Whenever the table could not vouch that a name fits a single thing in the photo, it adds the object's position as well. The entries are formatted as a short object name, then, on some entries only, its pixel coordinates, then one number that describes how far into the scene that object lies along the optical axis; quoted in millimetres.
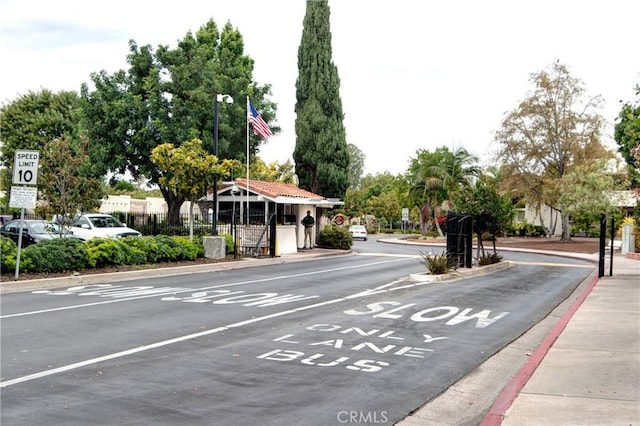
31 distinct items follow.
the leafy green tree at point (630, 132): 12911
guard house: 28500
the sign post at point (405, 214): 65375
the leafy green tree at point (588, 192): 46406
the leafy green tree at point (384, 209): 81062
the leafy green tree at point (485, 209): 26062
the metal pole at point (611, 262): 21666
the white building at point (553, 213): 47938
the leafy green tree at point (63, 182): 20328
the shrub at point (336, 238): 36531
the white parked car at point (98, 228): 26203
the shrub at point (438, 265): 20312
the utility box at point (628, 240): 36094
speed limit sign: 16062
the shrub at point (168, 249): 21891
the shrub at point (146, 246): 20844
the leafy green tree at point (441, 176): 57719
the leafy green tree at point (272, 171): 56281
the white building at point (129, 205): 54594
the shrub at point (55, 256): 17062
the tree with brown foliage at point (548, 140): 54438
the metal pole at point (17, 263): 16117
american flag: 28266
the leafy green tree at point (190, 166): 24109
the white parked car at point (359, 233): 54812
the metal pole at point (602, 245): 21375
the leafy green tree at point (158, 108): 34031
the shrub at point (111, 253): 18938
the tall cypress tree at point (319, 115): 43156
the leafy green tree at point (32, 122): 49438
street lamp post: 24675
